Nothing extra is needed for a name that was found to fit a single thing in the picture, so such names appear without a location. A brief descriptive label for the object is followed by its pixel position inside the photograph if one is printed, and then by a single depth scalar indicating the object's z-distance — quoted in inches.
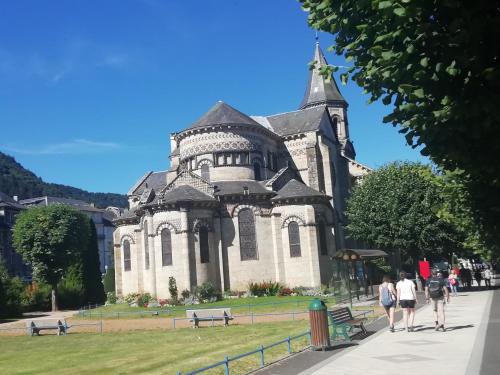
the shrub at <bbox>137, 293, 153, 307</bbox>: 1544.0
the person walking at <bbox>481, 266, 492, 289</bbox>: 1294.5
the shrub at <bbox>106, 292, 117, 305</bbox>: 1855.8
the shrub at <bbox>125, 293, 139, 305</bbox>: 1686.3
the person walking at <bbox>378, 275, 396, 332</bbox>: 626.5
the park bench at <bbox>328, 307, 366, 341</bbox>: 572.1
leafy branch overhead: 241.3
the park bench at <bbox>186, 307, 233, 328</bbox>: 944.3
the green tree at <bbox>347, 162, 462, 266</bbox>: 1393.6
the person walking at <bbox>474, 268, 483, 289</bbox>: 1366.5
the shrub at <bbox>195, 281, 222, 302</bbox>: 1456.7
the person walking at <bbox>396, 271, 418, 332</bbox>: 616.4
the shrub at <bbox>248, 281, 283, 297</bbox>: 1535.4
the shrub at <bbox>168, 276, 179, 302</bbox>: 1472.7
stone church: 1528.1
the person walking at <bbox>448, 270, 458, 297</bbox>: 1167.6
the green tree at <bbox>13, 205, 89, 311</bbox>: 1861.5
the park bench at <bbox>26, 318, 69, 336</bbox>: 1030.4
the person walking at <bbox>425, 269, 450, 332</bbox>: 602.5
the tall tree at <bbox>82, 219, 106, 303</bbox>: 2028.8
